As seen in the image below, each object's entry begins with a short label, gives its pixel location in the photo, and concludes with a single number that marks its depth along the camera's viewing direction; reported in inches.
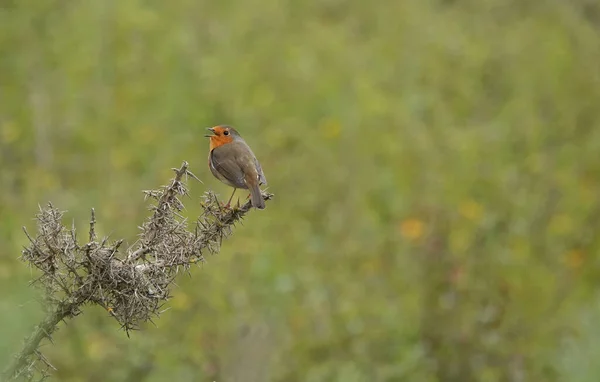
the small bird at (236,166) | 331.3
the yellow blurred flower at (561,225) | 576.1
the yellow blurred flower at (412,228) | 556.4
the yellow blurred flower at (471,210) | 584.7
